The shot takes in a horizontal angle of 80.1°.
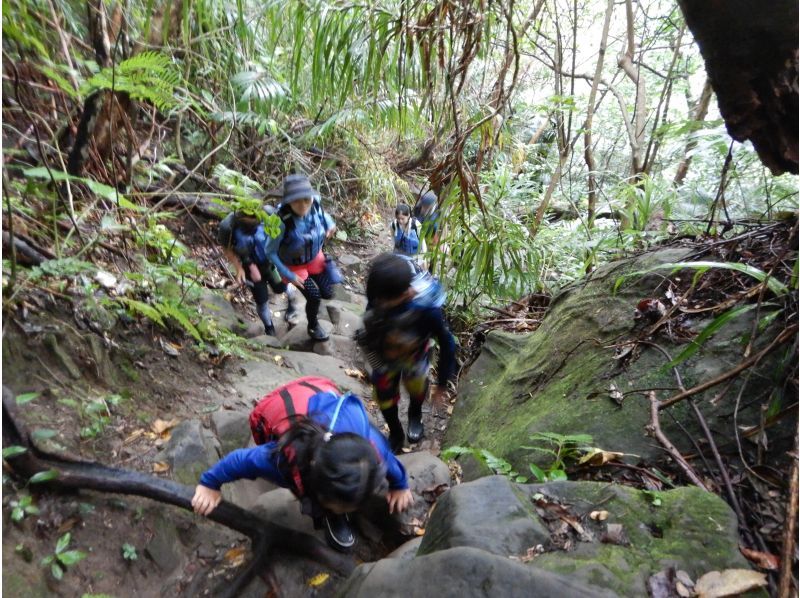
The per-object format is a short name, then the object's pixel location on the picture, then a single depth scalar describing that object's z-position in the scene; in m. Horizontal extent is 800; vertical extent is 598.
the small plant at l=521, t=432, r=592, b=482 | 2.13
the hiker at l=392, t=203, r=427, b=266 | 5.93
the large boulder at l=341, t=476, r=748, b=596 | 1.38
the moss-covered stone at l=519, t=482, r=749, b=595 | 1.46
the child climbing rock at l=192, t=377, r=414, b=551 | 1.98
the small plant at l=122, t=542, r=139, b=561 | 2.02
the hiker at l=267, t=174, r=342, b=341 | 4.04
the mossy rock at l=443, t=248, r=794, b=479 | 2.26
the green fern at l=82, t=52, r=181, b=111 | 2.58
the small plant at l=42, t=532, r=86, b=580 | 1.80
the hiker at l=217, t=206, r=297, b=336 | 4.39
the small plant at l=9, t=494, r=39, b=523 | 1.81
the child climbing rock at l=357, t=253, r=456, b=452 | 2.70
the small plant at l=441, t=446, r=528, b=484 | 2.36
